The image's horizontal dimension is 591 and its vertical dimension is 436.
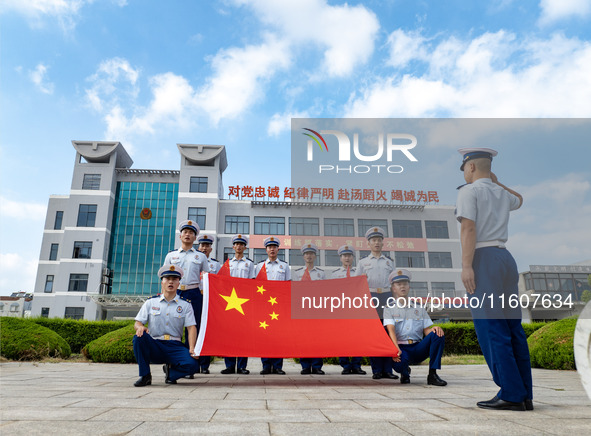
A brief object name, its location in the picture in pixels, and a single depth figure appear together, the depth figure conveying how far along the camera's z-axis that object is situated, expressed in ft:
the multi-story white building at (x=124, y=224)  114.83
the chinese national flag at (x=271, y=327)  17.08
